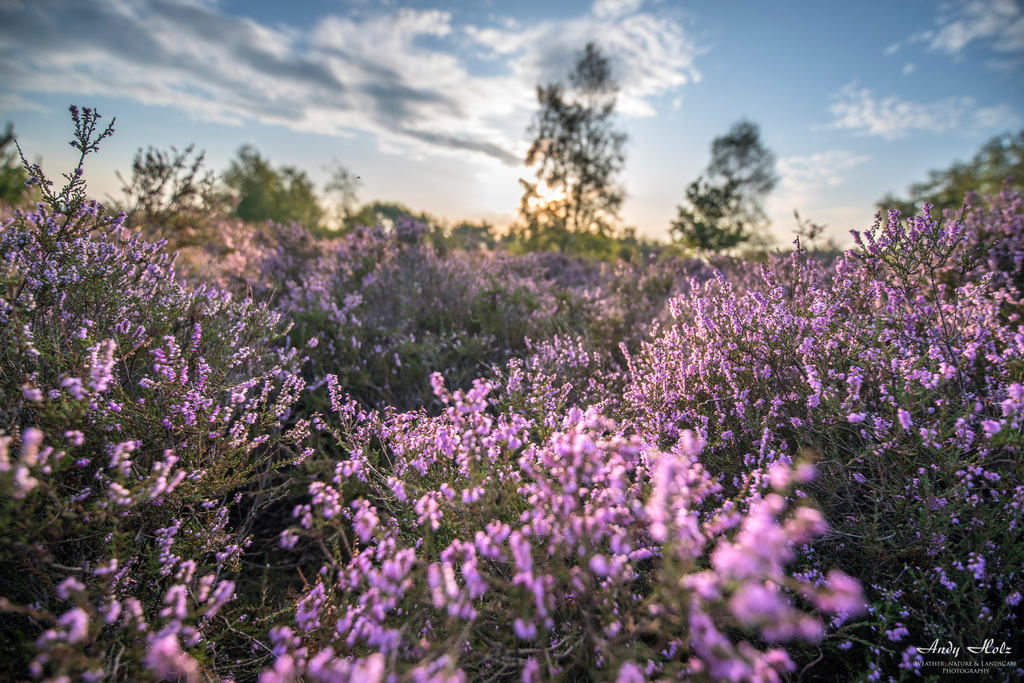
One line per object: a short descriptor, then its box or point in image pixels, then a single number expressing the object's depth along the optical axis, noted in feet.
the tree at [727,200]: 51.62
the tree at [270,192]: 92.84
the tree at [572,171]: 76.74
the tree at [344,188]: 106.01
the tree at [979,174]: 83.25
